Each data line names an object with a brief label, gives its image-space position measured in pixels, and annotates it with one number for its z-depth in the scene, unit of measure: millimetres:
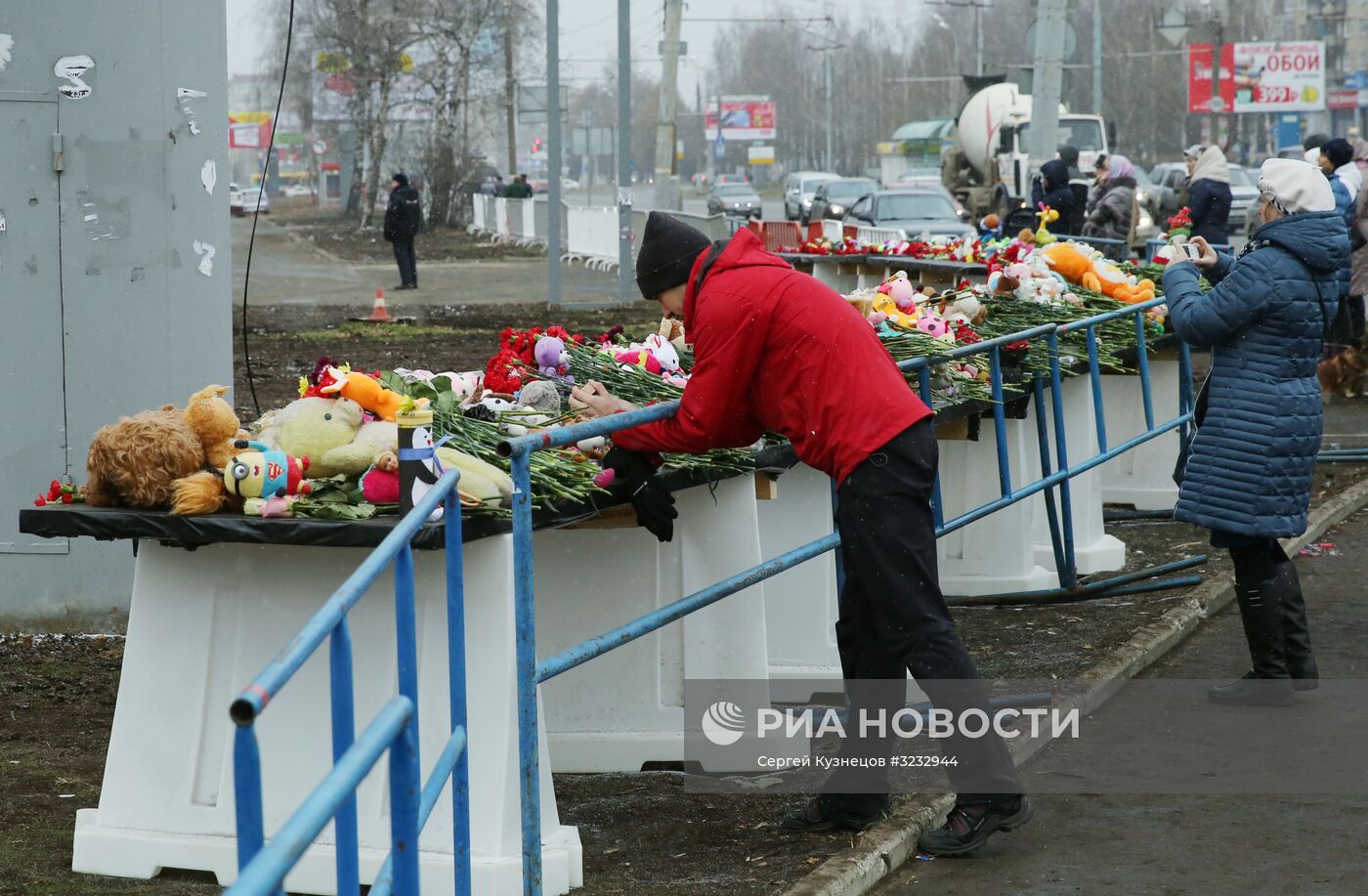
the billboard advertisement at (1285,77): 65000
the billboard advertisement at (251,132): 104188
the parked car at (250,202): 74438
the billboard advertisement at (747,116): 104500
